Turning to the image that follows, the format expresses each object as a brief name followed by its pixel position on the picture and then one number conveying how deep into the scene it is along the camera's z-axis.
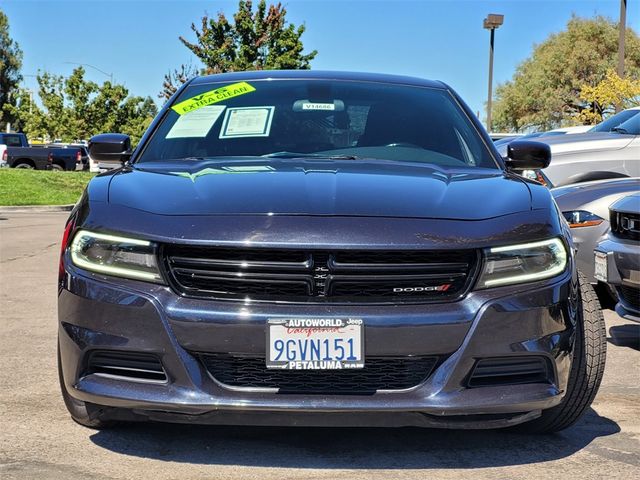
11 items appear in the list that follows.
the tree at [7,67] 83.81
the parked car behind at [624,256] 5.64
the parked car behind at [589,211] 7.30
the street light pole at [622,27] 24.33
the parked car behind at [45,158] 35.31
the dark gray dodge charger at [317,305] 3.18
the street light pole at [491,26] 34.47
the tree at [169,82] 48.78
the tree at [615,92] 27.56
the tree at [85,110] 55.66
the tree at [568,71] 47.56
